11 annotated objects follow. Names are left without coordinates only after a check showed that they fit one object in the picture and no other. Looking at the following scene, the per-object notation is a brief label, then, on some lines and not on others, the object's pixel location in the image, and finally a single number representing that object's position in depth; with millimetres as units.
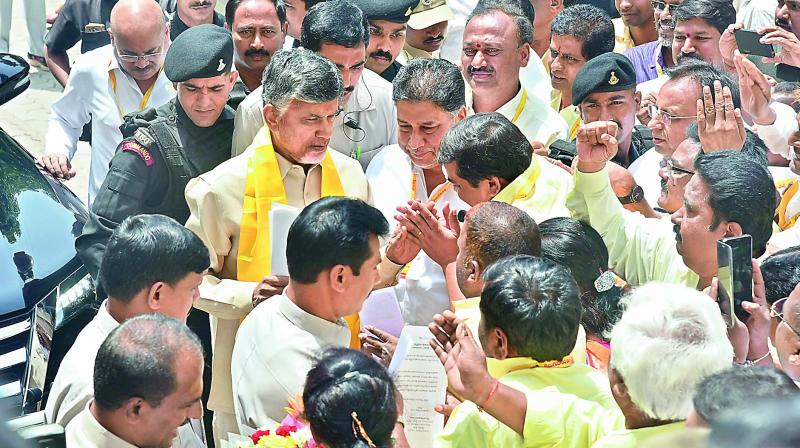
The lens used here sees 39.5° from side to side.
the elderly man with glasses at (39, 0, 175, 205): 6219
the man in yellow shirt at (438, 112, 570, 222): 4418
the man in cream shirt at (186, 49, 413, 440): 4555
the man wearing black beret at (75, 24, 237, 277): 4922
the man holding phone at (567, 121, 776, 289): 4234
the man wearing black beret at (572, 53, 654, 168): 5832
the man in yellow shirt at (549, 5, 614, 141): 6547
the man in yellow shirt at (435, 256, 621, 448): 3207
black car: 4688
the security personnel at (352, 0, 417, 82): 6301
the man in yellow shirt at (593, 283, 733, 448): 2854
